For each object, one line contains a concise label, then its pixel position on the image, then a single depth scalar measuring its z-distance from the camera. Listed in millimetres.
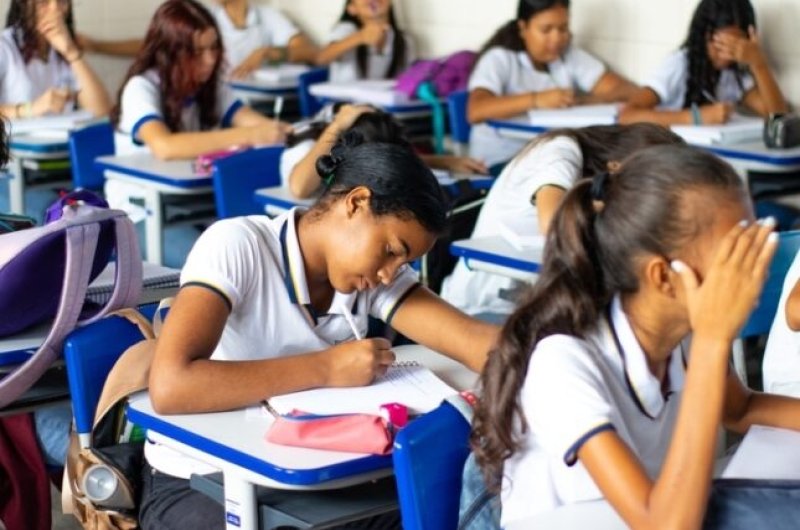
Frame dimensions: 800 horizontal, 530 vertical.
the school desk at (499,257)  3160
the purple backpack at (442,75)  5938
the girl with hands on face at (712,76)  4977
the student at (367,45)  6551
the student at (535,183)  2949
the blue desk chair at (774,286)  2824
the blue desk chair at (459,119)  5418
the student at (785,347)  2432
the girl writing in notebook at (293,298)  2084
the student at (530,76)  5301
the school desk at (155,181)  4176
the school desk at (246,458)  1868
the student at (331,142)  3375
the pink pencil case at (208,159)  4258
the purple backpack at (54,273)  2449
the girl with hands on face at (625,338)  1577
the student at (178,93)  4414
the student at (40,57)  5414
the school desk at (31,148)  4875
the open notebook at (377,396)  2057
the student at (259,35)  6887
